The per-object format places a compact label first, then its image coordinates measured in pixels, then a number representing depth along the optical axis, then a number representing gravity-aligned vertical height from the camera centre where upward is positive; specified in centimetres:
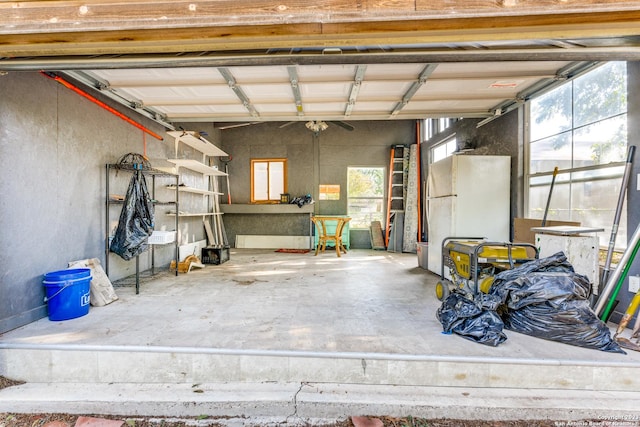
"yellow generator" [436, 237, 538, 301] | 254 -50
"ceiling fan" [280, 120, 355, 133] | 677 +204
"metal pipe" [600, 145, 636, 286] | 242 -3
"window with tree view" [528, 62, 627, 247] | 262 +63
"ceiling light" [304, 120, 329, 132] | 676 +200
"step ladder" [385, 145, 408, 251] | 717 +31
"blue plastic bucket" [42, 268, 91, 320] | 248 -72
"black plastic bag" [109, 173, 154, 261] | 333 -14
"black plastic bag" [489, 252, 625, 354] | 204 -71
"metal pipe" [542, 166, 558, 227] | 319 +18
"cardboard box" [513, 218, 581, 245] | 344 -25
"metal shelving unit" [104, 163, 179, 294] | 335 +14
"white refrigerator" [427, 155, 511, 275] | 395 +17
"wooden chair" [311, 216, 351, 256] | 627 -47
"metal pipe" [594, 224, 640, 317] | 229 -53
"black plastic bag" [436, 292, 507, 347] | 207 -84
